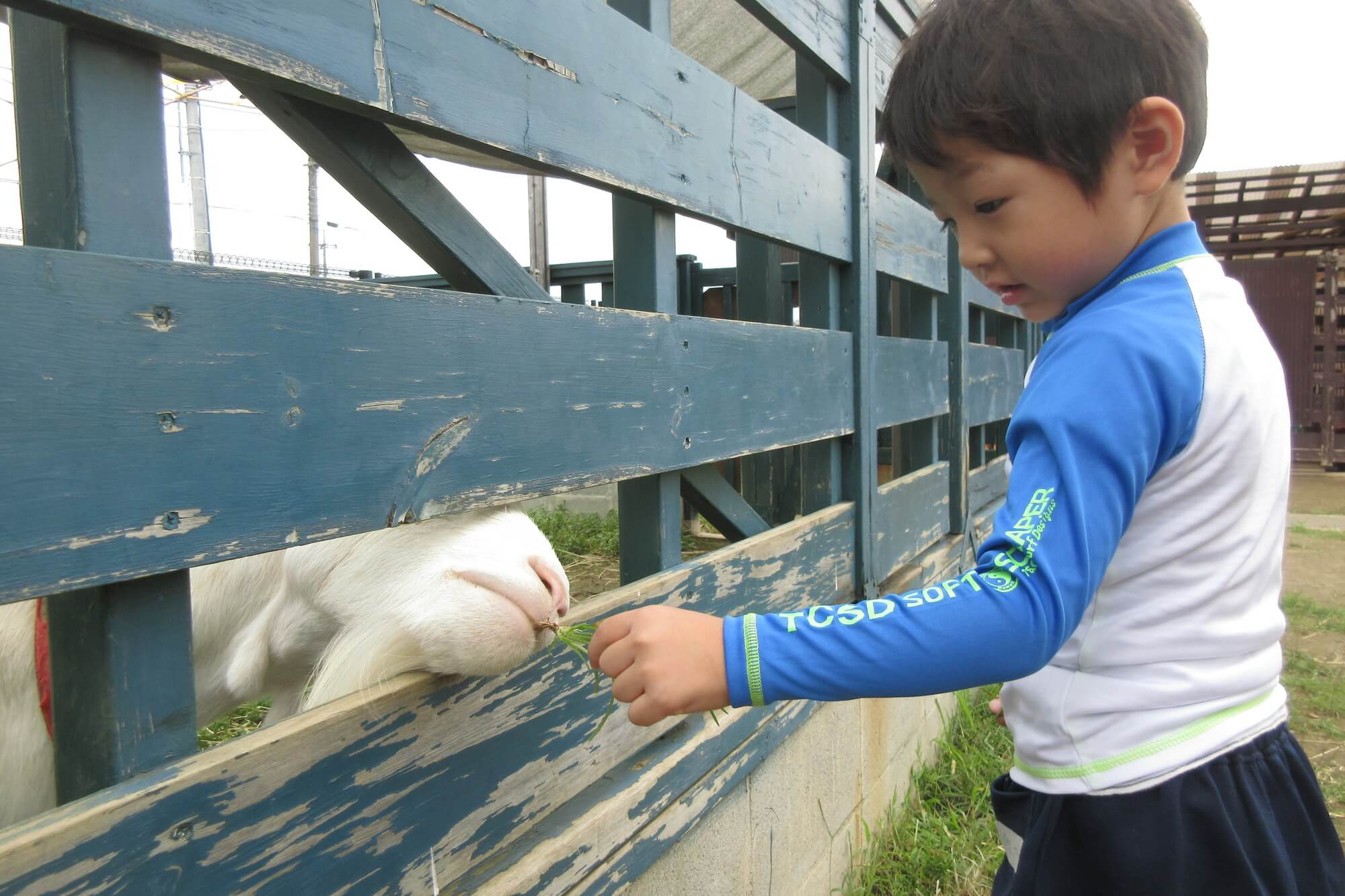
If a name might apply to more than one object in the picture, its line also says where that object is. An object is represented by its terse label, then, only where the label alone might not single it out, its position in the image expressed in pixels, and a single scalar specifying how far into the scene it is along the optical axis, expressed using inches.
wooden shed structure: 453.4
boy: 34.3
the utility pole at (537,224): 268.8
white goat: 38.7
